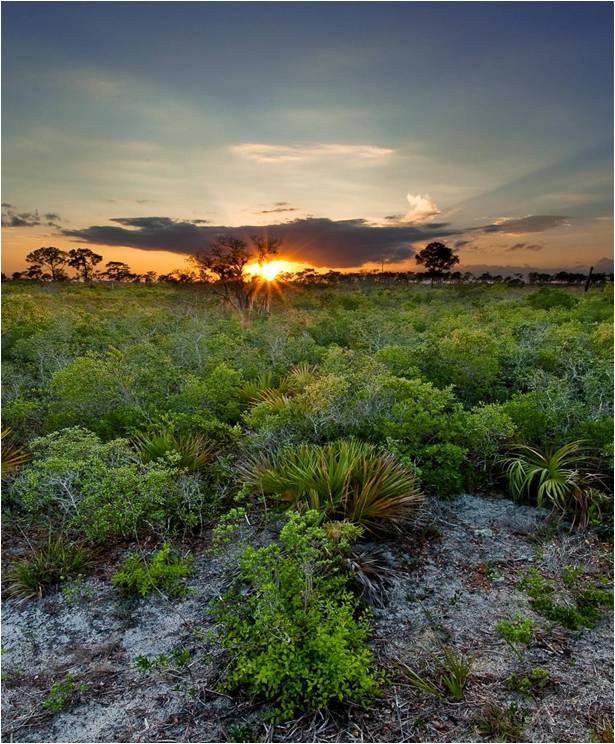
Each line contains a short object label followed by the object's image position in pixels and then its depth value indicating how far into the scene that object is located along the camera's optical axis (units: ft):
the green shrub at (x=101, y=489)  18.47
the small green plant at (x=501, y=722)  11.75
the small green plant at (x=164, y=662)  13.63
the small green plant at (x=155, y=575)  16.43
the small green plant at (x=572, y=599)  15.33
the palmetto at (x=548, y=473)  21.40
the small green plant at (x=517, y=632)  14.12
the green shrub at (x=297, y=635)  12.13
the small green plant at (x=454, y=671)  12.75
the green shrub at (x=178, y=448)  24.04
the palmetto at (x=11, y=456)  24.82
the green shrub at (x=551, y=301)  77.61
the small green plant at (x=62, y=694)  12.80
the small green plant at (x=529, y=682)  12.84
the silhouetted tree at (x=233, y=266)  83.66
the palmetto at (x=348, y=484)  19.08
